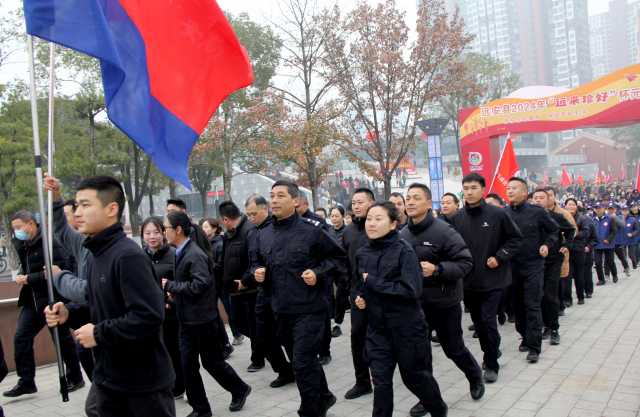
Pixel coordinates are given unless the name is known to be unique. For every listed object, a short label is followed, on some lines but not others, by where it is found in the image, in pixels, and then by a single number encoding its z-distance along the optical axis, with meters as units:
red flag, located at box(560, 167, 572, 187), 33.78
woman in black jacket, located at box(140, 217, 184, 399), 5.61
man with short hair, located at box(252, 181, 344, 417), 4.79
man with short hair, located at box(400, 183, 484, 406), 5.14
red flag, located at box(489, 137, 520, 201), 12.85
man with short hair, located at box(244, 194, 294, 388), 6.16
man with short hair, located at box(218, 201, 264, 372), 6.92
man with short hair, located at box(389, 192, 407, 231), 8.26
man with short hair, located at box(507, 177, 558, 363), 6.66
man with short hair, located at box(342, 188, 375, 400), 5.76
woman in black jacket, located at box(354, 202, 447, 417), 4.33
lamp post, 19.38
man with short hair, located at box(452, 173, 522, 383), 5.95
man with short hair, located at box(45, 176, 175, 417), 3.01
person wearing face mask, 6.15
